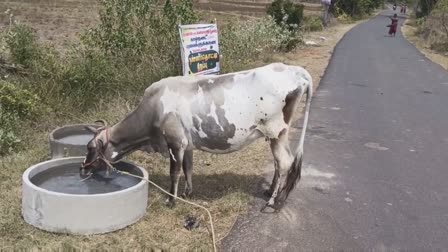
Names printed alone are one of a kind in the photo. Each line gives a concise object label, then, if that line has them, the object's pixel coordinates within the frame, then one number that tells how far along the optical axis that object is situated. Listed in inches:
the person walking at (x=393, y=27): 1263.8
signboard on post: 308.3
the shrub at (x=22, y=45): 331.9
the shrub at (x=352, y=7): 1951.9
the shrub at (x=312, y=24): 1216.1
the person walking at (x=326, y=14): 1397.8
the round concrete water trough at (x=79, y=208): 171.6
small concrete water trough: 230.8
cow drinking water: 197.5
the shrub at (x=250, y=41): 463.2
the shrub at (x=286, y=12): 841.5
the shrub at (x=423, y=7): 1765.5
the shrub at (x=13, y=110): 262.5
